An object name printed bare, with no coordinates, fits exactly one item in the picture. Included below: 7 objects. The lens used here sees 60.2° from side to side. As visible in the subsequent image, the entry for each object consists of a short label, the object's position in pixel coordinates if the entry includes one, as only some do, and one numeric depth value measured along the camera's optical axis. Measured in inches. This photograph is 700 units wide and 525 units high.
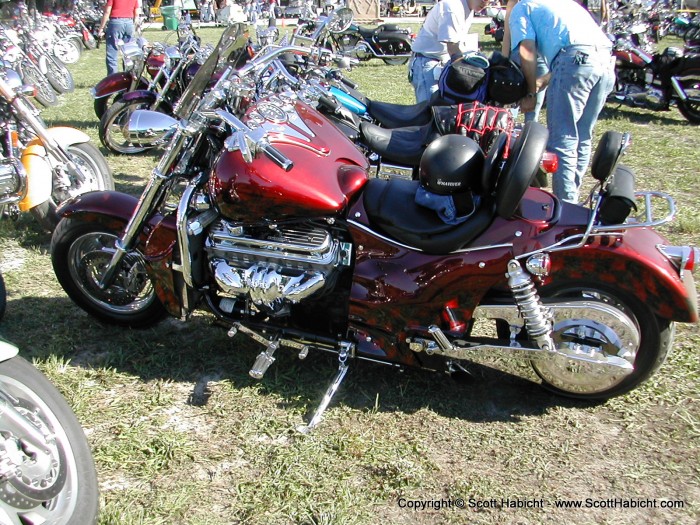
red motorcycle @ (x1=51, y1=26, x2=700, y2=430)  97.1
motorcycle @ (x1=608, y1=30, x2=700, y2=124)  316.8
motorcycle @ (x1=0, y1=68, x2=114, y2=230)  145.7
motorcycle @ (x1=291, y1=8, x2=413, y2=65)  542.6
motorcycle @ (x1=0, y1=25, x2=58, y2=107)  240.9
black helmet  96.4
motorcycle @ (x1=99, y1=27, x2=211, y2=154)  247.0
